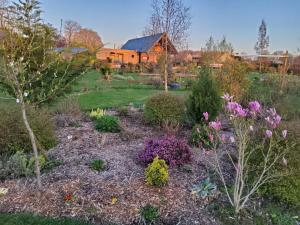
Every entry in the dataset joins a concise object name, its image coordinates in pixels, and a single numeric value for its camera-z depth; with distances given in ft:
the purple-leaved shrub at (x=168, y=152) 12.76
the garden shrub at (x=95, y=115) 21.29
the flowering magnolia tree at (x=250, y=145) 8.23
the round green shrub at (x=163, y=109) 19.95
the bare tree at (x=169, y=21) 36.65
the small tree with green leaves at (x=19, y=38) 9.54
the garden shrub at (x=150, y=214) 9.06
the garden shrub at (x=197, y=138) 15.93
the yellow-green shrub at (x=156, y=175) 10.66
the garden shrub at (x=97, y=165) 12.16
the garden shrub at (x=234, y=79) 26.68
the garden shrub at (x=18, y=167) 11.73
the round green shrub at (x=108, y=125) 18.53
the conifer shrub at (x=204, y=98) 18.45
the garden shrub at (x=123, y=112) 24.02
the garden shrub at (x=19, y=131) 13.87
